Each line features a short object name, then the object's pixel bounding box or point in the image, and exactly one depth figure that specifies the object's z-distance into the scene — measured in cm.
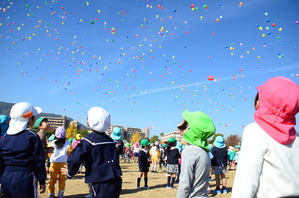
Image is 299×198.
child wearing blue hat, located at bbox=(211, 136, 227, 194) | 867
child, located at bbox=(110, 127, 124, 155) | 736
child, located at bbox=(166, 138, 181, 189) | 907
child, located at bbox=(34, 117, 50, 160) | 617
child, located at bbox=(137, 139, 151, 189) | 916
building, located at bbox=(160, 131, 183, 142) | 15192
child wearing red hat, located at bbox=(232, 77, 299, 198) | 156
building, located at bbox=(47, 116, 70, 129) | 16600
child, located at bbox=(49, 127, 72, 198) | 639
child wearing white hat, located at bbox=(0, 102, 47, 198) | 322
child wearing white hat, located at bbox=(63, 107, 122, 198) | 324
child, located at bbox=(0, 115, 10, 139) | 509
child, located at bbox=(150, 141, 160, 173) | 1588
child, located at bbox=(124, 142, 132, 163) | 2351
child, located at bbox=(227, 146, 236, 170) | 1988
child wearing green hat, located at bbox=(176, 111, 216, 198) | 277
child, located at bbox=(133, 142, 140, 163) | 2169
